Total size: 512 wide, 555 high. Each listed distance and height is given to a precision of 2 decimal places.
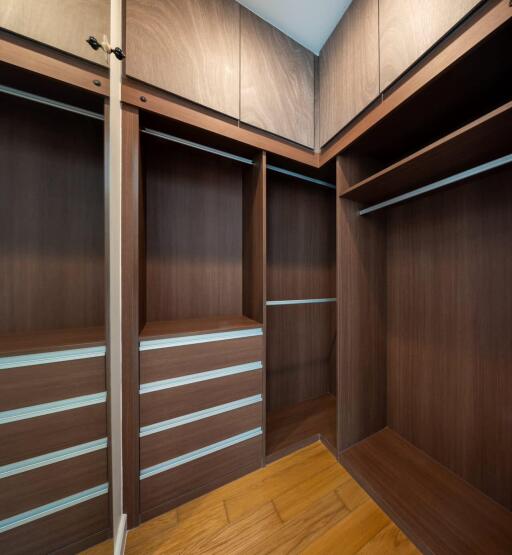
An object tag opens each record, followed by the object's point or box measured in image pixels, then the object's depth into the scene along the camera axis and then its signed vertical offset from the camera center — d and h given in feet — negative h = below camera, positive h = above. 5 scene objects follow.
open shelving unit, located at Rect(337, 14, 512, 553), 2.83 -0.71
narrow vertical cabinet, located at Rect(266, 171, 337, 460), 5.26 -0.84
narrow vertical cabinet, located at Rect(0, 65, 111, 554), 2.33 -0.64
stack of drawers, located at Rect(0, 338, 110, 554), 2.27 -2.01
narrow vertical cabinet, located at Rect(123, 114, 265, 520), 3.11 -0.86
